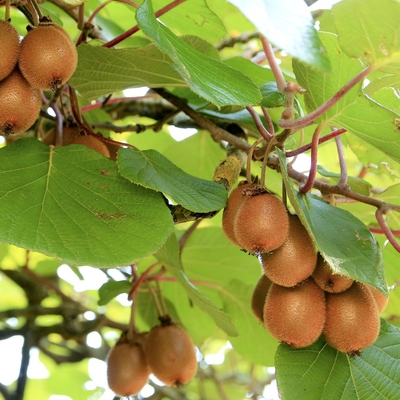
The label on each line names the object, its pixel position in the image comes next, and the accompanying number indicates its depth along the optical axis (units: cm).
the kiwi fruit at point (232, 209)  92
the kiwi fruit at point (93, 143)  99
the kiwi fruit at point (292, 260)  88
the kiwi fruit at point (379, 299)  96
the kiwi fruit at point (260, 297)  96
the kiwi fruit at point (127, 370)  107
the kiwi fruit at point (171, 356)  107
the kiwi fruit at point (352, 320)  90
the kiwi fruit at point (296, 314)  90
